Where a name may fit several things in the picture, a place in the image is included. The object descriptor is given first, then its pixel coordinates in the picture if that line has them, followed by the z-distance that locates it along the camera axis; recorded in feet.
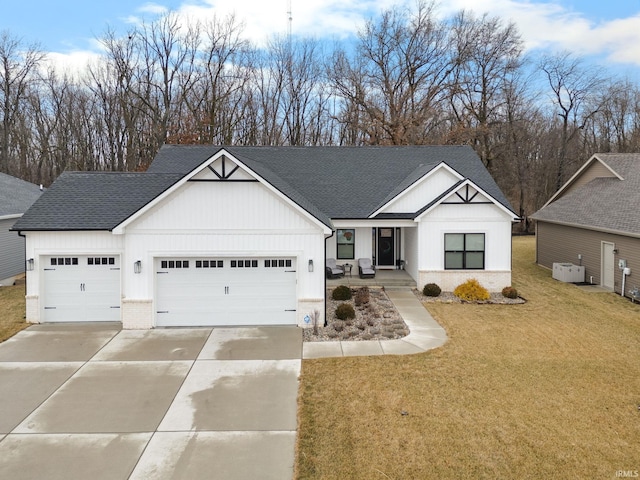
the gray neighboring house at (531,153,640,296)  58.49
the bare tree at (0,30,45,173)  129.70
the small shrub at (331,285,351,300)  54.54
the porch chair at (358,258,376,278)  65.00
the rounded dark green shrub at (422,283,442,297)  57.16
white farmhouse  44.50
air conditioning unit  67.10
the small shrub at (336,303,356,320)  46.52
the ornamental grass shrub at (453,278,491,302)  56.03
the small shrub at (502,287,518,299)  56.24
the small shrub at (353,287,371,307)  52.54
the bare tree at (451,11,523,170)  136.15
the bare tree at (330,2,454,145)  133.69
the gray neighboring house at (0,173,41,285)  69.87
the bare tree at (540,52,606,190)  142.20
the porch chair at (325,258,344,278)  65.26
